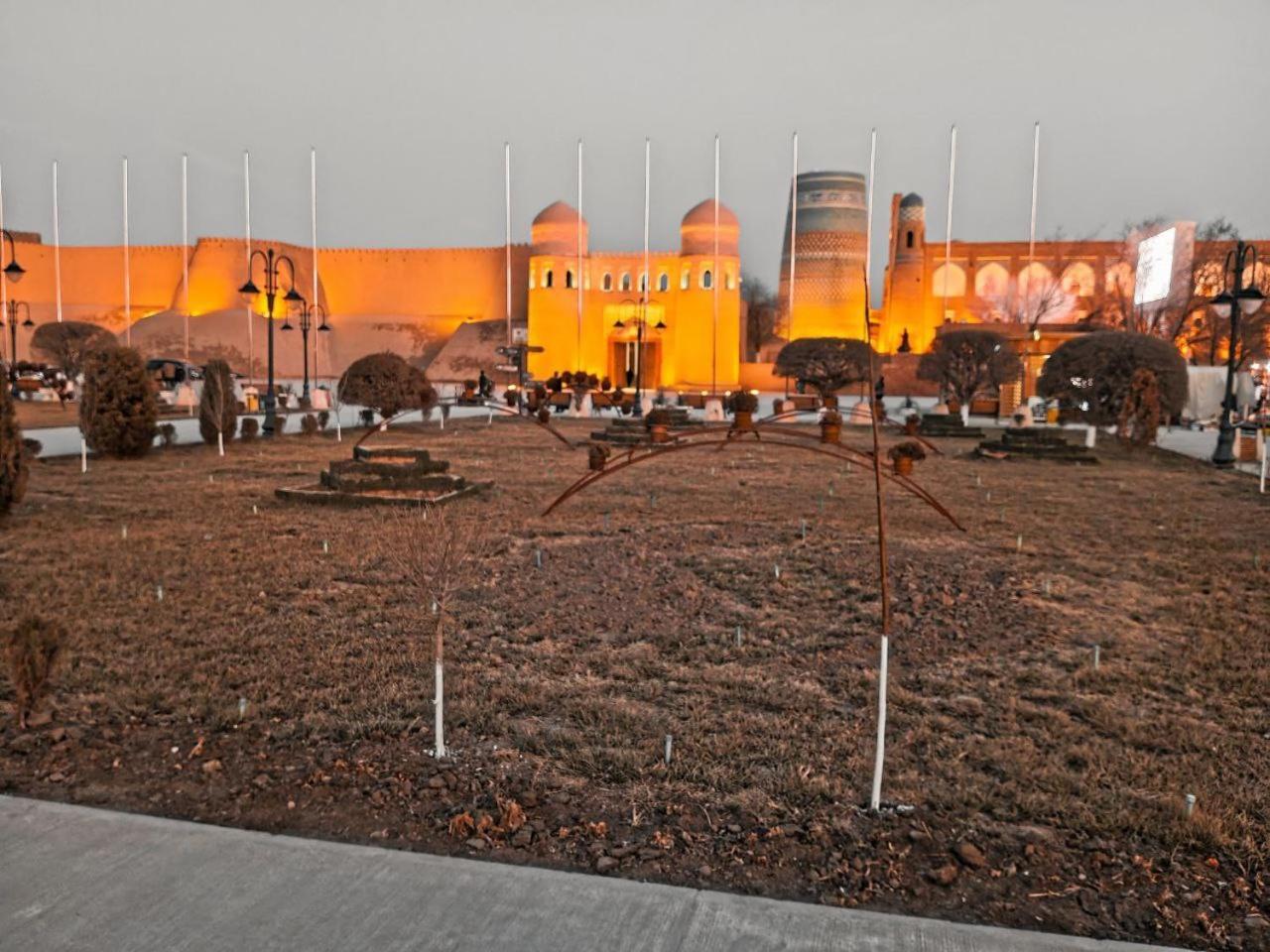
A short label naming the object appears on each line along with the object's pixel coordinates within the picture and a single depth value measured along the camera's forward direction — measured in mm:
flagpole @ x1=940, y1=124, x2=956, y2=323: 40234
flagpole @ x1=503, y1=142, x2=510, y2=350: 40156
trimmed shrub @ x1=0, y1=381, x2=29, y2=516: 8617
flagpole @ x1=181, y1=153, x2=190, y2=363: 43750
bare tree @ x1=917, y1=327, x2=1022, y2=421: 27750
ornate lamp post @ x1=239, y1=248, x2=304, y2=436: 18122
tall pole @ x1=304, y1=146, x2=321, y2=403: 41438
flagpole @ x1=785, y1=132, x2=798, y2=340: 38625
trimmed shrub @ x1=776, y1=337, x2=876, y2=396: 33319
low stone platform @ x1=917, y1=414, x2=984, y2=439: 21719
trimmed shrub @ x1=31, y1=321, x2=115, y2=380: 32812
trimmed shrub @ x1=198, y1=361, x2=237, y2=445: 15766
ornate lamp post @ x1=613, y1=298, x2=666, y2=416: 25188
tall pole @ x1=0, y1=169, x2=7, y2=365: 54781
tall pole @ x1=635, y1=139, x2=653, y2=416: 38984
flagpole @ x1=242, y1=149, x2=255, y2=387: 41406
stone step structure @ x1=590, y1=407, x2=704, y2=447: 18141
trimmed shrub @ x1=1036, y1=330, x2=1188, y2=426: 23266
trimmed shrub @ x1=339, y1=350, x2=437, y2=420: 19828
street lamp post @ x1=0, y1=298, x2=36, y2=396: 29531
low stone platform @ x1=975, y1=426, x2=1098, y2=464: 16250
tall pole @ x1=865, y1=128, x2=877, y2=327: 36312
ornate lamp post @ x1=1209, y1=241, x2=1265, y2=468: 14398
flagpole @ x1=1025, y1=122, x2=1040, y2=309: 41031
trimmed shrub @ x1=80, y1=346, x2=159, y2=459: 13742
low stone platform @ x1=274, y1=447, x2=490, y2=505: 10258
